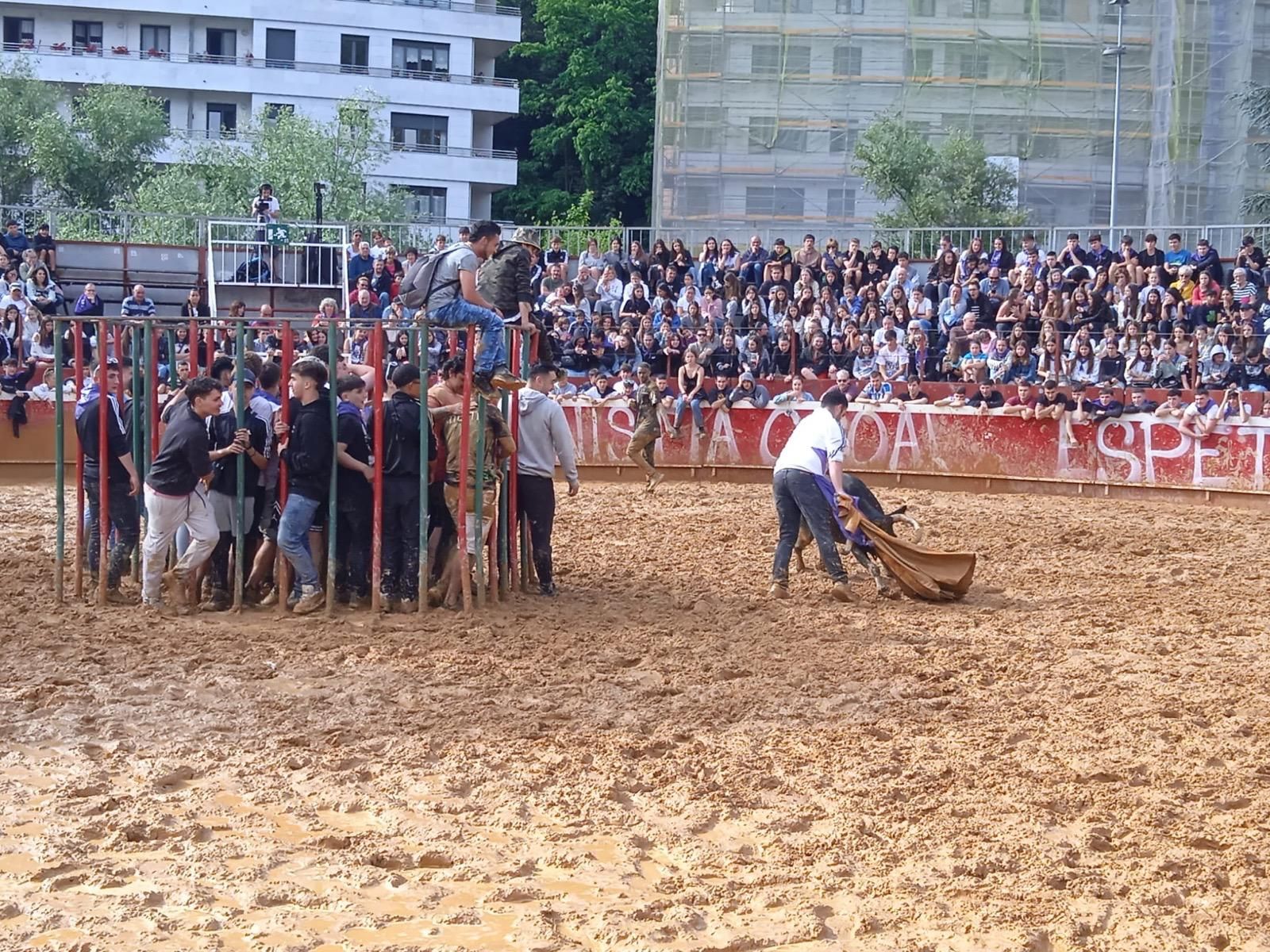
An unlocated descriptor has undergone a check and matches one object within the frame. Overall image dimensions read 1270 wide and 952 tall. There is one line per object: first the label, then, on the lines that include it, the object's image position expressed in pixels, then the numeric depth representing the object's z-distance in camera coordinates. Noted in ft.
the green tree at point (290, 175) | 130.62
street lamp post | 109.29
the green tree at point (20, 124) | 145.18
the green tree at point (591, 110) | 174.70
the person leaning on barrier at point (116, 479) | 36.91
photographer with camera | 87.61
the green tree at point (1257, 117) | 99.66
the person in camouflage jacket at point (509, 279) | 35.04
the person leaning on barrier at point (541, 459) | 39.01
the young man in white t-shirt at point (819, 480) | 39.14
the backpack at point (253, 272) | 81.66
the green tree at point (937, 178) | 113.29
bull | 40.55
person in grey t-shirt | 32.96
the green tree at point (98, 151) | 143.02
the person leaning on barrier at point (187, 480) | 34.73
